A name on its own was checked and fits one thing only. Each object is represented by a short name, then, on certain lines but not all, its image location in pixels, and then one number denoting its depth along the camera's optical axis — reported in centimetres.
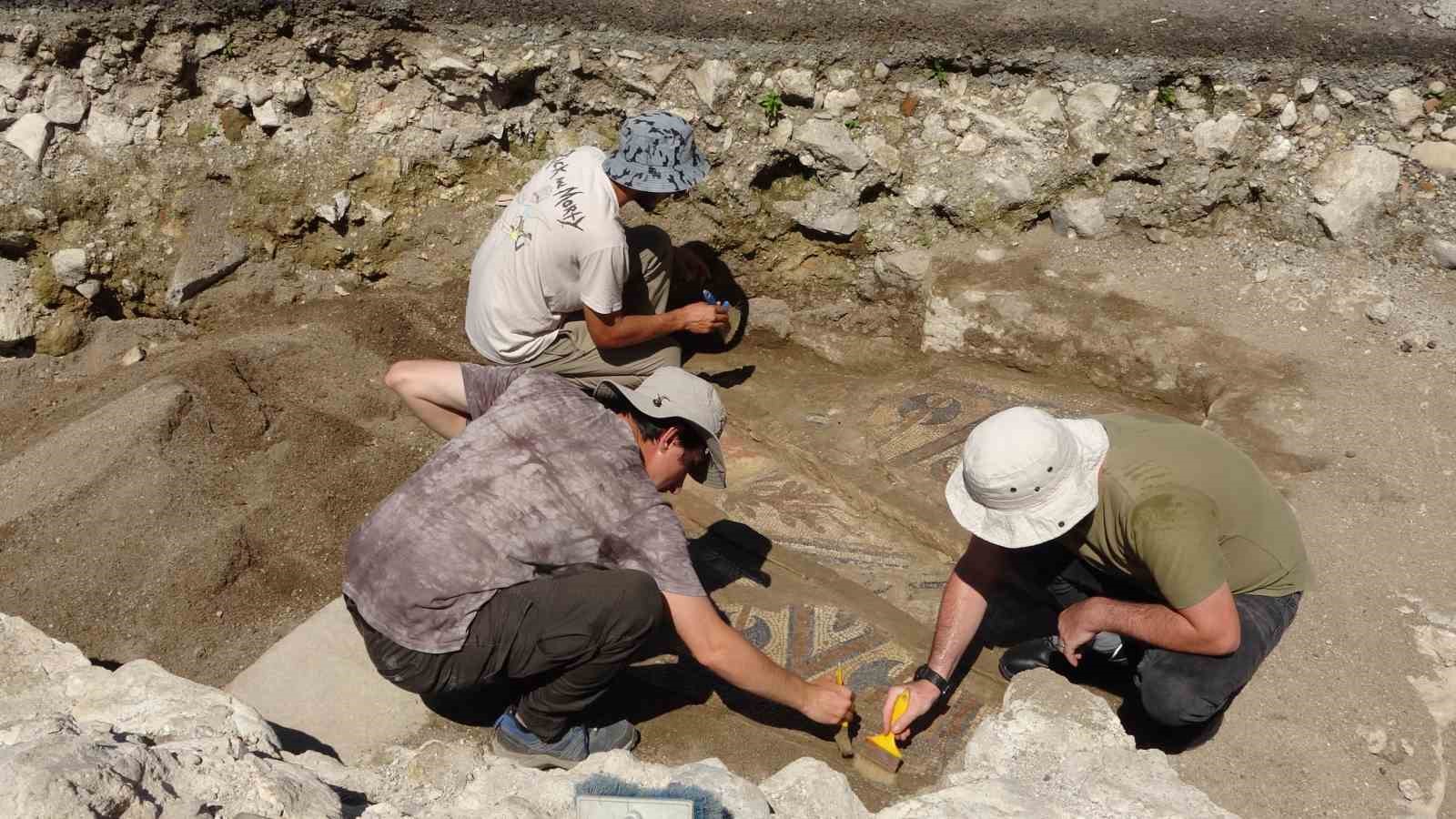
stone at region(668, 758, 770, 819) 222
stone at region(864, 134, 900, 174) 492
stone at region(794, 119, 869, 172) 490
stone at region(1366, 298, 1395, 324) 426
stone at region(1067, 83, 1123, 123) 475
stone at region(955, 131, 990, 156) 488
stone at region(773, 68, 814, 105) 492
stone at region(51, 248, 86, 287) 491
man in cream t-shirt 371
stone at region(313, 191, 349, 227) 514
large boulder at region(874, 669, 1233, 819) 230
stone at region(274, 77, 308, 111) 518
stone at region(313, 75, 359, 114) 527
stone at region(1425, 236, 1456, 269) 438
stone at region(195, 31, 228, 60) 515
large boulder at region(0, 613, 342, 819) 186
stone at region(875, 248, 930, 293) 491
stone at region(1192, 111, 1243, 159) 466
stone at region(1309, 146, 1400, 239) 450
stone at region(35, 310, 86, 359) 485
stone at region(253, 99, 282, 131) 520
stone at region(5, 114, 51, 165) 492
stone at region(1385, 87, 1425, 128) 447
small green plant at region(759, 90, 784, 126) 495
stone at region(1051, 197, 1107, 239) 480
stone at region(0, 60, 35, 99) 493
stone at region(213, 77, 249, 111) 518
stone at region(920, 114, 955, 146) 491
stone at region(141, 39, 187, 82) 508
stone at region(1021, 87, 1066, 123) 481
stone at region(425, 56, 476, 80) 515
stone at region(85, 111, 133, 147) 505
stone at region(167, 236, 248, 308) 499
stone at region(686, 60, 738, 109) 497
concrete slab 309
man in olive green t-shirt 255
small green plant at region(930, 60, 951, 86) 490
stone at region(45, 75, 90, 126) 498
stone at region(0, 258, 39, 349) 478
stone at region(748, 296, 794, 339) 513
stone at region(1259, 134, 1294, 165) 462
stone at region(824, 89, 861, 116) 493
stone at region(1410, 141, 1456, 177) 443
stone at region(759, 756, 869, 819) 232
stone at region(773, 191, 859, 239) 499
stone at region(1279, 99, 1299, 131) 459
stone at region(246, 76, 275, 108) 518
